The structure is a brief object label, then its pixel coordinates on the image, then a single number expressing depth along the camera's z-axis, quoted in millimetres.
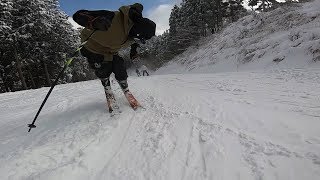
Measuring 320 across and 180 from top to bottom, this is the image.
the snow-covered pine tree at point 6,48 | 11124
